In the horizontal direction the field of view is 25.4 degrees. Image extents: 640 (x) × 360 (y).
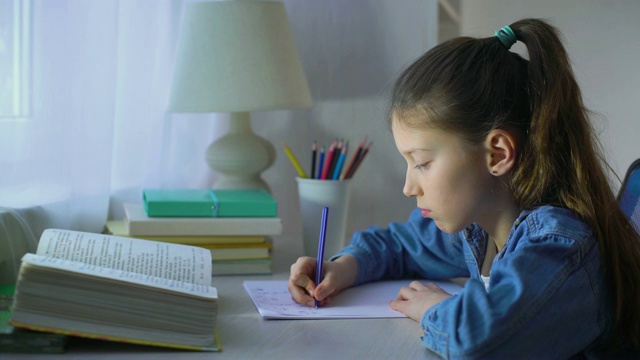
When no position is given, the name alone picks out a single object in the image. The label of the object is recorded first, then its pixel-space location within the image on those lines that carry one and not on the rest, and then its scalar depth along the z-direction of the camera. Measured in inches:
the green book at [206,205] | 88.7
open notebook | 78.5
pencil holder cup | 93.7
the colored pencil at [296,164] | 95.4
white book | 87.5
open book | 70.2
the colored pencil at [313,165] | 95.2
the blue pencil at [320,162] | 95.0
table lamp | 93.1
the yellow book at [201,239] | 88.1
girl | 72.2
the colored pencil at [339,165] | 94.8
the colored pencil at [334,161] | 94.7
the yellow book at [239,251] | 88.6
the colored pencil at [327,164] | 94.7
